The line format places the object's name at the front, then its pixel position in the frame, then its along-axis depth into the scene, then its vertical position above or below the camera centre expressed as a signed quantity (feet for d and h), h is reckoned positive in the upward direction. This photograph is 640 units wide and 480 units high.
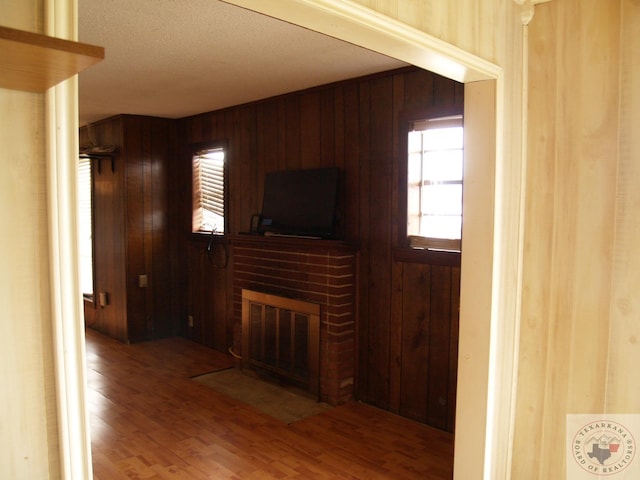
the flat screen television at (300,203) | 12.58 +0.17
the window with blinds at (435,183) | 10.48 +0.60
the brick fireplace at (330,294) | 12.14 -2.20
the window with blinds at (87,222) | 19.62 -0.60
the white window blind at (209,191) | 16.97 +0.63
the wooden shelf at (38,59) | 2.29 +0.75
